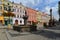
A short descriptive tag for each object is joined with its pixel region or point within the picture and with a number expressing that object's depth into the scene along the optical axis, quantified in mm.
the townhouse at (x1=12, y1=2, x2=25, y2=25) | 29106
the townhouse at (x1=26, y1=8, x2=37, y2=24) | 33351
